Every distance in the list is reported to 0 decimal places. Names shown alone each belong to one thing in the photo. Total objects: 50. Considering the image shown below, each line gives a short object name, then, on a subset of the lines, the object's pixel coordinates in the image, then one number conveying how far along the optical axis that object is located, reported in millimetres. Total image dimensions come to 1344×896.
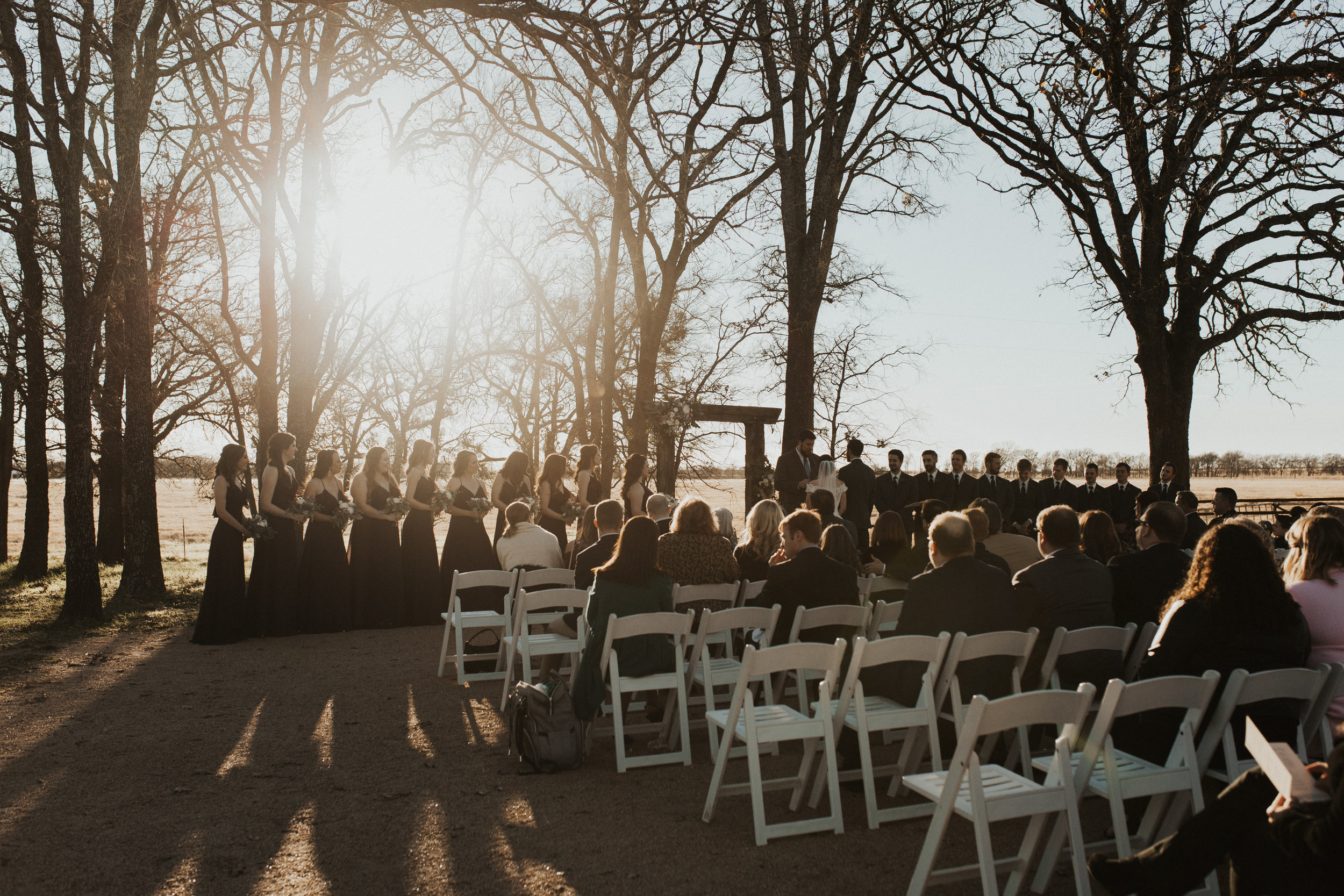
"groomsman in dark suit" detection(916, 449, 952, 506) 15102
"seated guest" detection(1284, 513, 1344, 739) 4199
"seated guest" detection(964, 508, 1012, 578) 6516
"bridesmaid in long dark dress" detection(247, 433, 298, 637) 9680
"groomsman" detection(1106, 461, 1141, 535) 14883
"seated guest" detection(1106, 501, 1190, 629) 5469
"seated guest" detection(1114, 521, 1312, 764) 4000
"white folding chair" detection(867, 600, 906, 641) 5992
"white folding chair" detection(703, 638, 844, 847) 4188
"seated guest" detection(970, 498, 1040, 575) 7297
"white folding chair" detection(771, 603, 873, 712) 5367
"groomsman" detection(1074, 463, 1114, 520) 15133
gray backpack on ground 5250
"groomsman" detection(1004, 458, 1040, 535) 15180
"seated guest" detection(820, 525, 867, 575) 6262
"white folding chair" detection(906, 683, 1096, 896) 3248
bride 11555
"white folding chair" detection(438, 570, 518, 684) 7168
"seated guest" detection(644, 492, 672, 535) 7723
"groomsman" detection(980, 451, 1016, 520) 15055
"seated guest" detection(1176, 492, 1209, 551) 9484
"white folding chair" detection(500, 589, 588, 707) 6141
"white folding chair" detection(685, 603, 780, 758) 5277
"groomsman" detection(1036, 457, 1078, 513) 14891
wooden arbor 15641
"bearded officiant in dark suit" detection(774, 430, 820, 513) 11961
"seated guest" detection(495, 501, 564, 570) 7941
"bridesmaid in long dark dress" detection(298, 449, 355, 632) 9953
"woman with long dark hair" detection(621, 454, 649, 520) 9547
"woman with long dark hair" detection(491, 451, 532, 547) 10234
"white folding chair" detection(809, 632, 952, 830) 4191
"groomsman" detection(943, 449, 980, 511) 14891
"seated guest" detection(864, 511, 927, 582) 7359
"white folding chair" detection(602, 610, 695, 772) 5145
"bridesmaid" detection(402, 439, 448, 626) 10641
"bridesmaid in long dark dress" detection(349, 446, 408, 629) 10258
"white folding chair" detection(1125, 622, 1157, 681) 4828
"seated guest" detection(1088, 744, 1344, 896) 2873
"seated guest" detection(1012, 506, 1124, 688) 5078
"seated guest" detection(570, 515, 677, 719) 5414
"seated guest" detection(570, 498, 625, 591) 6812
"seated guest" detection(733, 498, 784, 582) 7035
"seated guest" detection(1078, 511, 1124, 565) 6090
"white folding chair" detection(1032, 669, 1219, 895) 3391
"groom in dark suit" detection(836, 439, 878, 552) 13219
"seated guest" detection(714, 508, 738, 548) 8156
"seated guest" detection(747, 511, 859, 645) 5660
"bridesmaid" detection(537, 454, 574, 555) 10438
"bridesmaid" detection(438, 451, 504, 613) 10031
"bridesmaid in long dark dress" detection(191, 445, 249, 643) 9281
